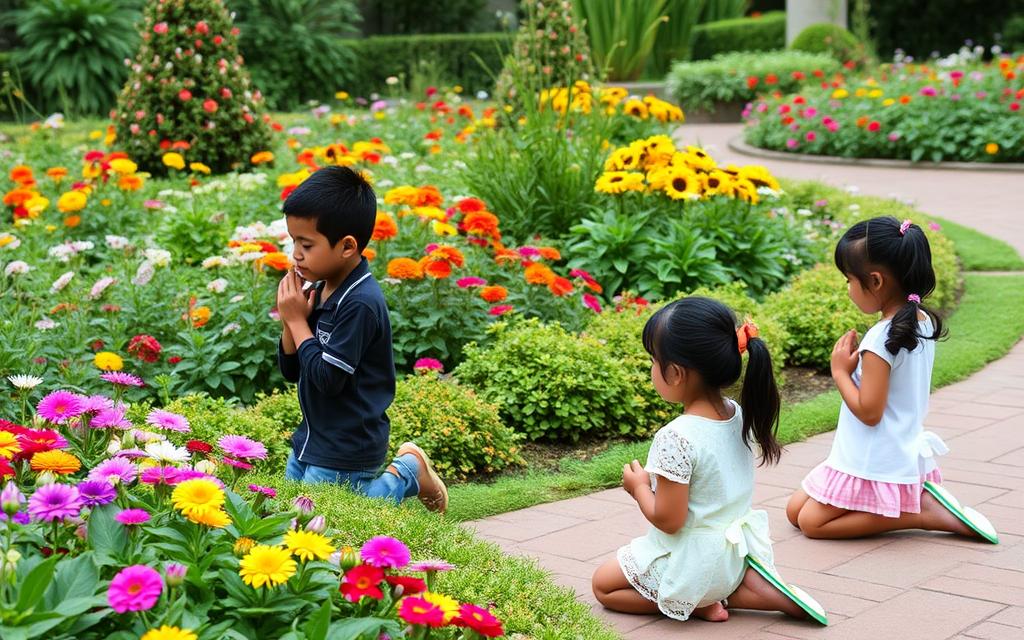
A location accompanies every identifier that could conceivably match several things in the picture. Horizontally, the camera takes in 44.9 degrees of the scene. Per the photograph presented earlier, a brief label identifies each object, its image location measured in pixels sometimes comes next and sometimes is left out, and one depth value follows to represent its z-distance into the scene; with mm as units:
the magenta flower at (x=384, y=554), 2225
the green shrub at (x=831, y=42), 20719
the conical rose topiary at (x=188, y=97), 9539
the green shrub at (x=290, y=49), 19406
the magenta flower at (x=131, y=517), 2266
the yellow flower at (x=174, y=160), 8126
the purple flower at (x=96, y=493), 2305
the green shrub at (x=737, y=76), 18094
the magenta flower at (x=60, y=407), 2744
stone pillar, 22578
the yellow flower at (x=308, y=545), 2201
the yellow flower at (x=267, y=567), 2117
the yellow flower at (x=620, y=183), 6793
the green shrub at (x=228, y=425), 3988
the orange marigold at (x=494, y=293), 5441
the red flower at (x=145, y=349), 4742
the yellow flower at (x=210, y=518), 2223
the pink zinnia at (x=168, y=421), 2812
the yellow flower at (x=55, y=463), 2396
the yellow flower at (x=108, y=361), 4086
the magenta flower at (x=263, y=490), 2564
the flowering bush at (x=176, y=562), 2070
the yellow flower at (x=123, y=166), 7129
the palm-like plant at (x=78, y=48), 17781
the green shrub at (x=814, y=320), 6039
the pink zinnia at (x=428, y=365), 4938
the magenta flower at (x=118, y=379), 3184
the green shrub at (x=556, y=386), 4902
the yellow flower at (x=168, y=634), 1912
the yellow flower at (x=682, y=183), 6918
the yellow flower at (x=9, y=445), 2410
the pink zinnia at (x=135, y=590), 1943
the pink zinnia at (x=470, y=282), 5441
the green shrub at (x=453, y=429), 4441
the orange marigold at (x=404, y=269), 5266
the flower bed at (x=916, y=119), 13492
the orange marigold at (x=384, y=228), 5426
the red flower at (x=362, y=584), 2143
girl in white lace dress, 3150
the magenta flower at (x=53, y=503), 2148
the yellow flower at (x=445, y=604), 2121
